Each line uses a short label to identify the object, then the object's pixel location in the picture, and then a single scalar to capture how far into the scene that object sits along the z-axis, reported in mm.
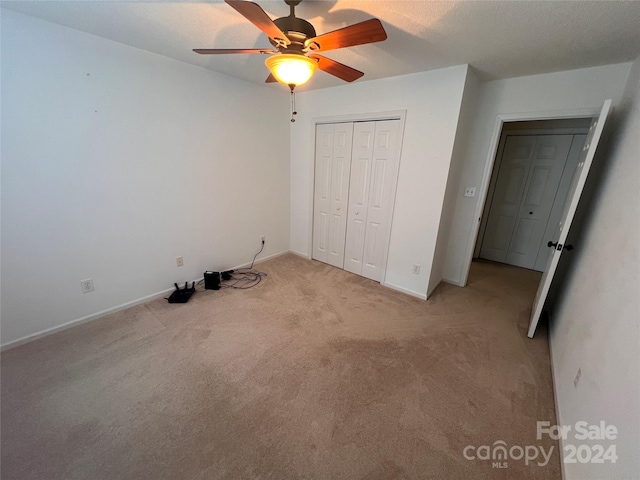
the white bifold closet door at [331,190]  3201
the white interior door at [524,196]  3496
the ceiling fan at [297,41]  1215
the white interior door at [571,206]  1798
